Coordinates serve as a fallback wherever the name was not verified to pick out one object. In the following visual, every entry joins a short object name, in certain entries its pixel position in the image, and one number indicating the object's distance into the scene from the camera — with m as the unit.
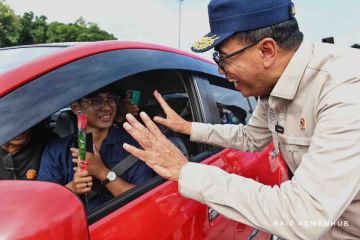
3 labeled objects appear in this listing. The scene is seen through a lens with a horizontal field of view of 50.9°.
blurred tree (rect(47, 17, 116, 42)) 42.47
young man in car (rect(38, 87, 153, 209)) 1.64
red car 0.97
